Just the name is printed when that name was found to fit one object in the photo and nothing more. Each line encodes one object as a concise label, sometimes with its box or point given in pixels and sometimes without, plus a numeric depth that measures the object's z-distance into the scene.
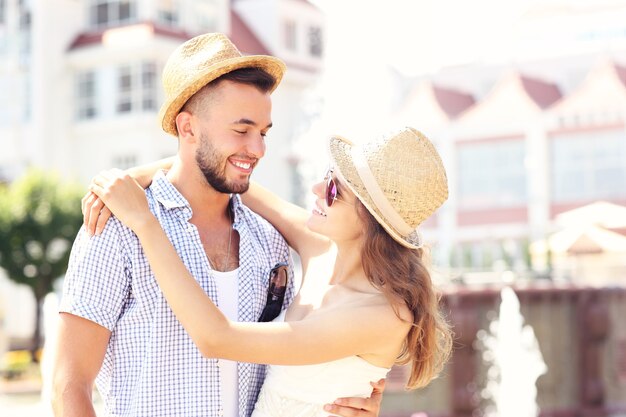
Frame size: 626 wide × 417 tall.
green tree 27.78
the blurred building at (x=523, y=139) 38.56
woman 3.10
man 3.00
